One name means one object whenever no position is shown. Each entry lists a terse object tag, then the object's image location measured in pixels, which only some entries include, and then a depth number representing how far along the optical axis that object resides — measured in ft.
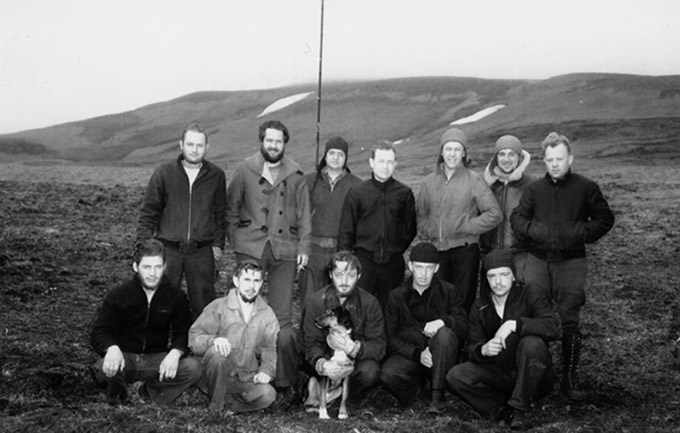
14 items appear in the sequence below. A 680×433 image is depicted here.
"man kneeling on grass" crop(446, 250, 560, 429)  18.69
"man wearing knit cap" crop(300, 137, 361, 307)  23.90
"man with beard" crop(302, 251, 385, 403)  19.48
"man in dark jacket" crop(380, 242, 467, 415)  19.58
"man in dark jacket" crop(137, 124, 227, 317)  22.06
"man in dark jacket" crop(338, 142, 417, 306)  22.66
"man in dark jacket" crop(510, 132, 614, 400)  20.98
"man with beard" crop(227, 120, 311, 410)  23.06
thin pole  33.94
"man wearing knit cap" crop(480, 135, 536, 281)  22.26
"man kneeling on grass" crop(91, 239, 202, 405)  18.94
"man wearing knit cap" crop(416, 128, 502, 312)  22.75
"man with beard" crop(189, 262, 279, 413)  18.84
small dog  19.15
